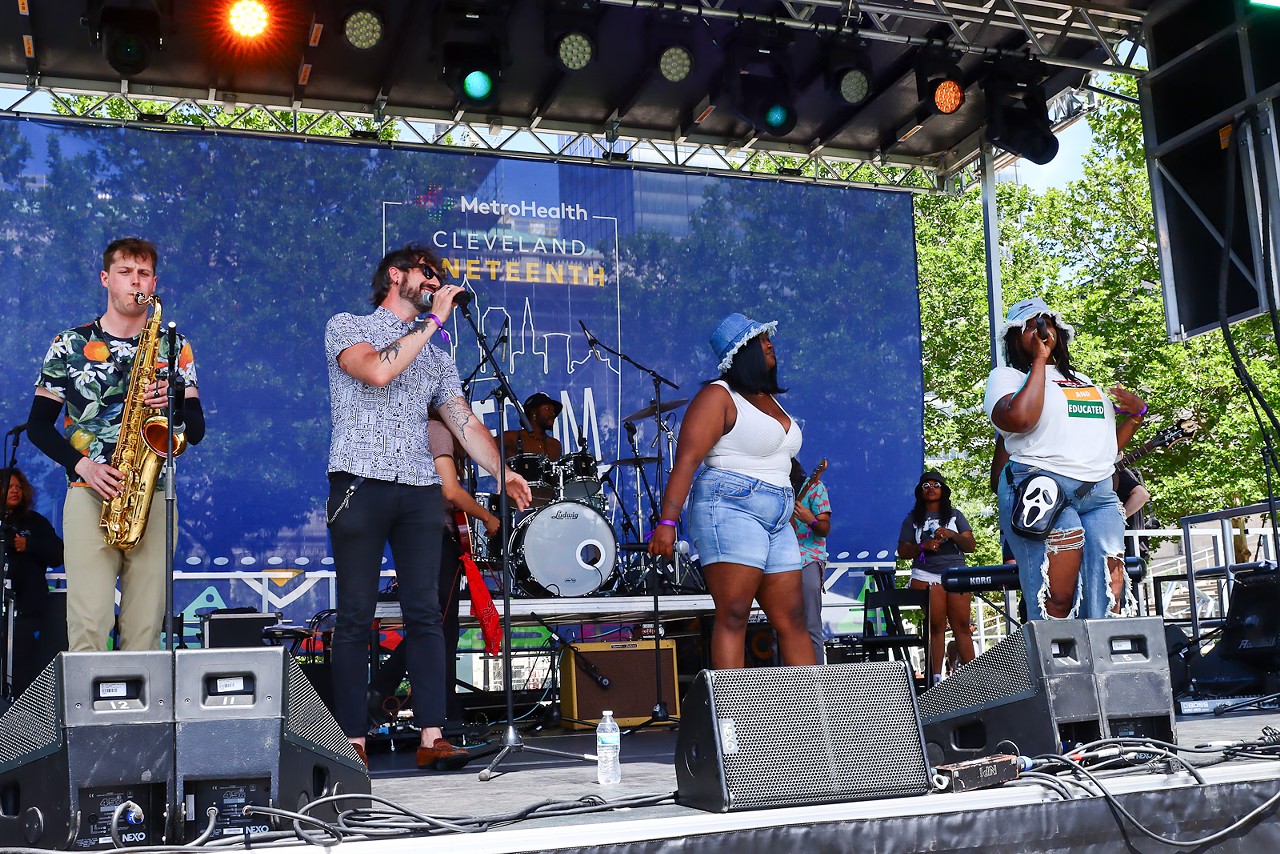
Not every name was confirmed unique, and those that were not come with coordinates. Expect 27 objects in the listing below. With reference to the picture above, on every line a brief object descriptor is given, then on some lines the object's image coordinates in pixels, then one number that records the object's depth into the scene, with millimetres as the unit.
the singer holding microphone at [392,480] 4016
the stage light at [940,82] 7668
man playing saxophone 3936
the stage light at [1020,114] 7633
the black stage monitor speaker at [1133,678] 3025
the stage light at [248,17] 7203
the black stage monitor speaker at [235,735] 2350
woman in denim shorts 3934
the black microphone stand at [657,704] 5548
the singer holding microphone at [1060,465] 4117
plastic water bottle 3514
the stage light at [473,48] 7195
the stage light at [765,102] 7777
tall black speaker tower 5996
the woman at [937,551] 8289
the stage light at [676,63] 7797
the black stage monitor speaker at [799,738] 2426
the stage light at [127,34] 6699
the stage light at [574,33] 7289
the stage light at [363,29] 7195
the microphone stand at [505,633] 4018
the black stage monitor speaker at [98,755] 2291
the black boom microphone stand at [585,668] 6504
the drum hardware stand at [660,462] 8391
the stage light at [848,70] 7703
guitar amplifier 6629
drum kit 7023
